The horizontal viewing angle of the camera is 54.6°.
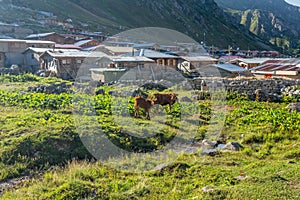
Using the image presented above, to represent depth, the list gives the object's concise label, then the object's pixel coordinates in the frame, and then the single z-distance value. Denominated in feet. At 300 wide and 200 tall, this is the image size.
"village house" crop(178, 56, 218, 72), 164.48
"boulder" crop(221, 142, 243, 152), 45.62
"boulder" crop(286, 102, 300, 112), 68.40
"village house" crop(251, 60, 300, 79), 141.11
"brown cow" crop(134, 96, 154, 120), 61.67
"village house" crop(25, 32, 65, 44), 211.00
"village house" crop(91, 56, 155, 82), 116.35
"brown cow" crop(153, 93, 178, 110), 65.72
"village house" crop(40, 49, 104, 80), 131.95
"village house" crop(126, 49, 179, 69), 156.76
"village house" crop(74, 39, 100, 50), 209.85
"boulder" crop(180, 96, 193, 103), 80.84
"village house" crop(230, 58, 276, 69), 199.62
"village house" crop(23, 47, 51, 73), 146.82
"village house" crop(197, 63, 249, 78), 148.32
